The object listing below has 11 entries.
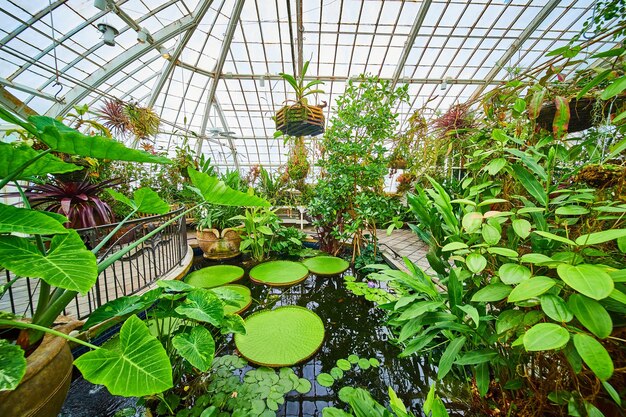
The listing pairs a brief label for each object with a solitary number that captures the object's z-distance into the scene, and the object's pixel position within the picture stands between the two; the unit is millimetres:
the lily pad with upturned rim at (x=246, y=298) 2065
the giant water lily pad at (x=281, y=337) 1558
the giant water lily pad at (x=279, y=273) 2676
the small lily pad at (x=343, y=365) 1506
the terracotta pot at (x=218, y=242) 3510
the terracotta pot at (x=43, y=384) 725
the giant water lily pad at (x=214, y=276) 2592
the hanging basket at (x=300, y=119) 3141
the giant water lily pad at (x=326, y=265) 2941
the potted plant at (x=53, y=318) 681
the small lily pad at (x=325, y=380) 1378
